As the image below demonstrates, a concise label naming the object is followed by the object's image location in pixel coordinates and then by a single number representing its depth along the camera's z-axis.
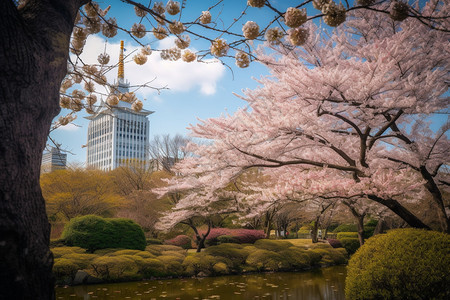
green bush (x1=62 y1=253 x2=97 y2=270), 8.81
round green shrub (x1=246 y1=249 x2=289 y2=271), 11.43
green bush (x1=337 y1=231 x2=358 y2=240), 19.58
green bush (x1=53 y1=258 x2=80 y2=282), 8.34
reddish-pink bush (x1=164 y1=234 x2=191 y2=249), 15.93
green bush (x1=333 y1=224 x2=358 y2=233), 24.37
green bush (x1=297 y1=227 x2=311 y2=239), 30.03
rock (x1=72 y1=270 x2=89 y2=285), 8.47
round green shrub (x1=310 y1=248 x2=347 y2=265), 13.82
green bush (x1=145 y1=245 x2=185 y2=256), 11.83
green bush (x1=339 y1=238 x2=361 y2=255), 18.08
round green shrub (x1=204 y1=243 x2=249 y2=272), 11.10
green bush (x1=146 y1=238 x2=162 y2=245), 14.64
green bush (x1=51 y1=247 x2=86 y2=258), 9.27
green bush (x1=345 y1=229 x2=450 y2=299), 4.15
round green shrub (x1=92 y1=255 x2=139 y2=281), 8.80
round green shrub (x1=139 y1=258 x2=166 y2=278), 9.59
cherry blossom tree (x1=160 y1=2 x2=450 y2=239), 4.81
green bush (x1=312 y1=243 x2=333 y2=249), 15.64
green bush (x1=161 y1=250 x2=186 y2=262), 11.00
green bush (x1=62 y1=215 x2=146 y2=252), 10.92
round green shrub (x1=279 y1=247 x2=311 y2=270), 12.03
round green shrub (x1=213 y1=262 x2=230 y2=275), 10.59
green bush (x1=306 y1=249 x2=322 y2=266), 12.91
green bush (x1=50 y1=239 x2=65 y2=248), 10.53
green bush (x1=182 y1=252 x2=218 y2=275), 10.35
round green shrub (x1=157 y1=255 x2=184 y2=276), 9.96
